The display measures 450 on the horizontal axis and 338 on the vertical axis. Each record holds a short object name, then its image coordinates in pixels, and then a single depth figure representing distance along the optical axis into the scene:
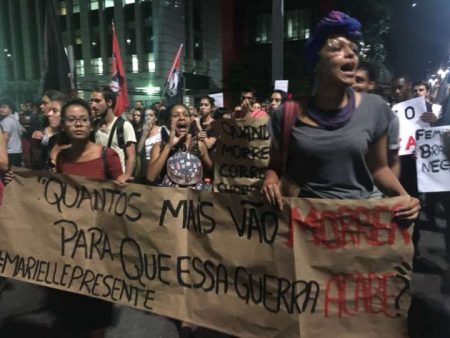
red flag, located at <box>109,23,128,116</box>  7.97
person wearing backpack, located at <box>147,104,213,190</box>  3.61
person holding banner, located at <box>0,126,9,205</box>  3.05
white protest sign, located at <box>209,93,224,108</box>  9.41
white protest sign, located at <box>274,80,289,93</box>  7.77
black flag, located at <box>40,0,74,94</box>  6.77
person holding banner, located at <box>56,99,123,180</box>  3.11
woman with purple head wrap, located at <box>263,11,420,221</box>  2.18
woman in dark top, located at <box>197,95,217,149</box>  7.80
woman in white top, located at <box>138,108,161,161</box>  5.78
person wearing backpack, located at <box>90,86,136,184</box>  4.76
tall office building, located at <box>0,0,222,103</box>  44.75
